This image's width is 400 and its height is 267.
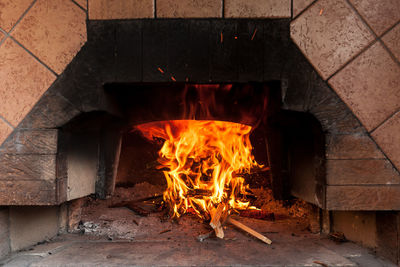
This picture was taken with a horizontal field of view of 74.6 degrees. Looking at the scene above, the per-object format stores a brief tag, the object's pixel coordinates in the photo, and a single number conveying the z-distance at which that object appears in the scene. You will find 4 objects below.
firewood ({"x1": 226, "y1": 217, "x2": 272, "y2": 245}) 1.71
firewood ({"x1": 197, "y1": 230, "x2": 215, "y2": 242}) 1.75
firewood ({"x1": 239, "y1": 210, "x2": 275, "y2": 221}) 2.11
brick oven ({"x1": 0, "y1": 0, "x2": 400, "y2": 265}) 1.54
